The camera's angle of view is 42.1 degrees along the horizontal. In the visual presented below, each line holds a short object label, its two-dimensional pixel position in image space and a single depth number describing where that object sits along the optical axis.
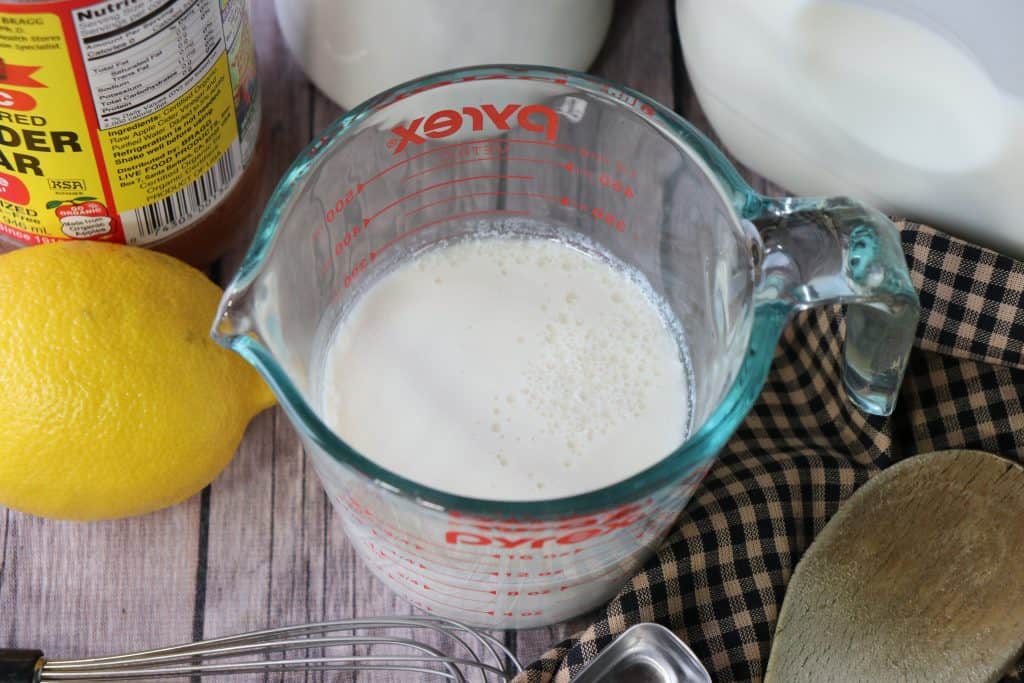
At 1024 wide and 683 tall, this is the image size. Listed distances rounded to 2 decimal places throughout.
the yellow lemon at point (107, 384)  0.70
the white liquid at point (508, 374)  0.69
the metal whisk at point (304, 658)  0.72
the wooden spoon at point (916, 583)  0.74
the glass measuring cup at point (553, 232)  0.60
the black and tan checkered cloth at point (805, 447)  0.73
